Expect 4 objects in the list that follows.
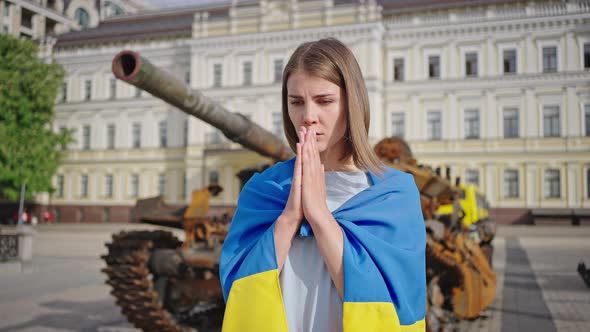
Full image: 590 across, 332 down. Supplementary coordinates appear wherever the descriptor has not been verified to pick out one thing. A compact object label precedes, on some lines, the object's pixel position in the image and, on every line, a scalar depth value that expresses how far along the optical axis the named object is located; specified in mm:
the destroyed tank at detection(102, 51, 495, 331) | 4993
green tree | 17812
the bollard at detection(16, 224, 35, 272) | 11133
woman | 1326
